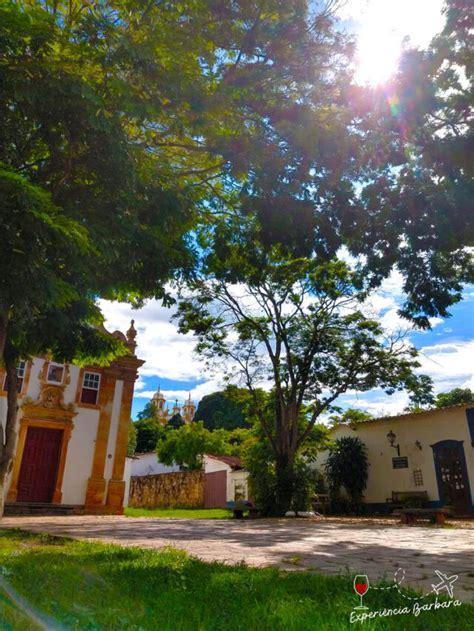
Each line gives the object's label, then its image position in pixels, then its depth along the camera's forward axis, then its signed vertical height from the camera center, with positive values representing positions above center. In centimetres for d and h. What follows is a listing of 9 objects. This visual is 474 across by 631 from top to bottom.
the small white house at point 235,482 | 2395 +83
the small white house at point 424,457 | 1638 +163
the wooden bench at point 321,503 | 1802 -9
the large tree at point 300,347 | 1547 +488
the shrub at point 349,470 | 1912 +119
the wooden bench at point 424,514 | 1173 -27
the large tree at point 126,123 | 436 +380
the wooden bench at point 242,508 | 1483 -27
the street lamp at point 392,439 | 1881 +235
